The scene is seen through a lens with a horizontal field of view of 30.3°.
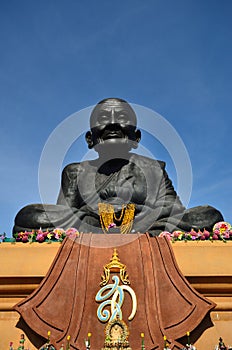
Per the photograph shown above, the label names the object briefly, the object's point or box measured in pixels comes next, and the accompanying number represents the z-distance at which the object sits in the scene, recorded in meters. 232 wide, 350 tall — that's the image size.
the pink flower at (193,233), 6.61
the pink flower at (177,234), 6.66
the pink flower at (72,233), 6.27
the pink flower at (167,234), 6.57
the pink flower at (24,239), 6.49
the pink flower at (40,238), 6.46
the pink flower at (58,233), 6.55
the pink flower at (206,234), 6.50
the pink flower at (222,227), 6.69
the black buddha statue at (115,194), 7.68
